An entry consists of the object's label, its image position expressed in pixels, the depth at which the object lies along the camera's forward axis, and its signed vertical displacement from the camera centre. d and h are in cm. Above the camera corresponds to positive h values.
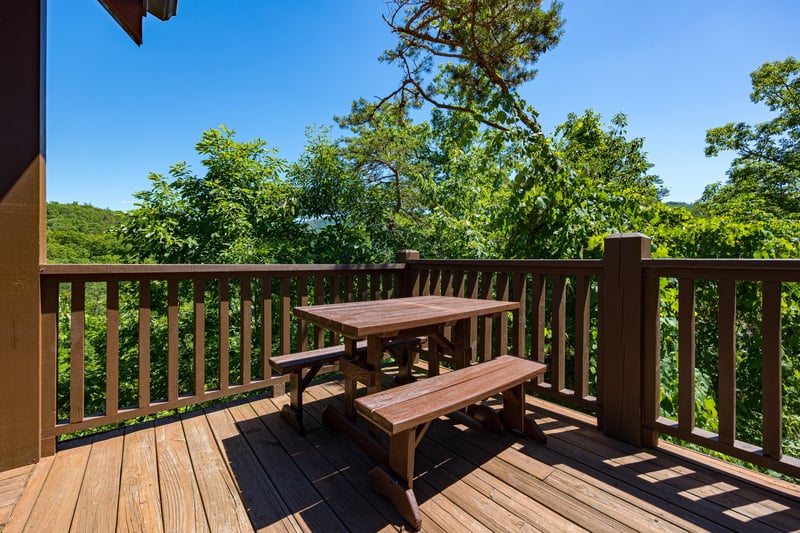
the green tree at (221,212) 607 +94
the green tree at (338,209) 572 +96
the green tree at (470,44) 534 +387
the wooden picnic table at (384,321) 160 -30
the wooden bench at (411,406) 123 -58
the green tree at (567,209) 299 +50
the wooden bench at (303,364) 202 -65
